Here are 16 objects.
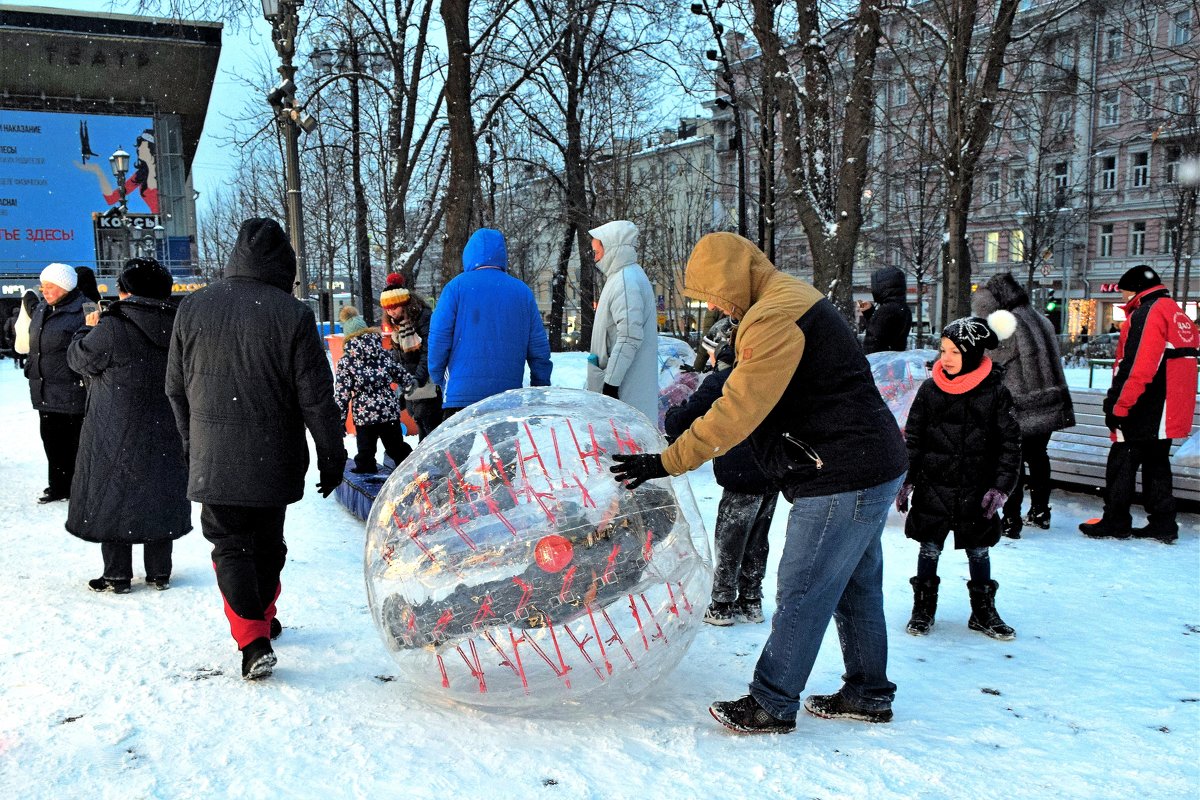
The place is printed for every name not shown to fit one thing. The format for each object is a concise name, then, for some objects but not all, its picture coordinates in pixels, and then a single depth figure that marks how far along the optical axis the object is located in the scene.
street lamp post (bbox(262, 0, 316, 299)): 10.92
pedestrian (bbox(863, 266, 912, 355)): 7.06
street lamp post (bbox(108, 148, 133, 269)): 20.78
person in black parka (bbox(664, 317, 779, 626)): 4.41
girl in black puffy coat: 4.40
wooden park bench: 7.23
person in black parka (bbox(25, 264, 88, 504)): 7.02
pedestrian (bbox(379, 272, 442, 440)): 7.31
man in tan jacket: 3.02
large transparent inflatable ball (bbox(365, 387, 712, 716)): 3.05
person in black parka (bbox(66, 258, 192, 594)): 4.70
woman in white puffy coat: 5.83
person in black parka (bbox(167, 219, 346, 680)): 3.62
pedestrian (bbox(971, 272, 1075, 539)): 6.24
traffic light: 39.53
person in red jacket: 6.14
